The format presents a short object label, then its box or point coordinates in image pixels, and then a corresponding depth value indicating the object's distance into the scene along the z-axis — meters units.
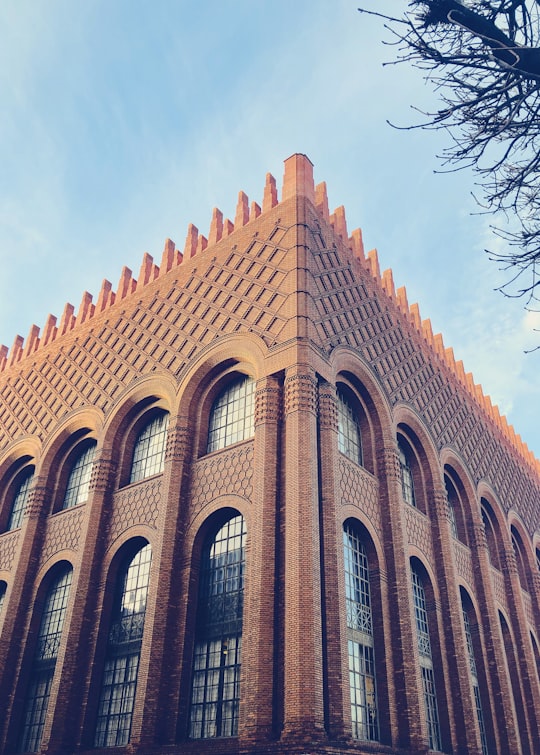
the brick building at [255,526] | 12.64
